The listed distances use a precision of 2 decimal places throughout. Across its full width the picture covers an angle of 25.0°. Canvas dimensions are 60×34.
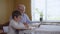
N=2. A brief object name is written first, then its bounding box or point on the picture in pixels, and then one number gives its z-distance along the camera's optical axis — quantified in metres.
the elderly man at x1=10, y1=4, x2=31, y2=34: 3.49
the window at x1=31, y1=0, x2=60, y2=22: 5.05
